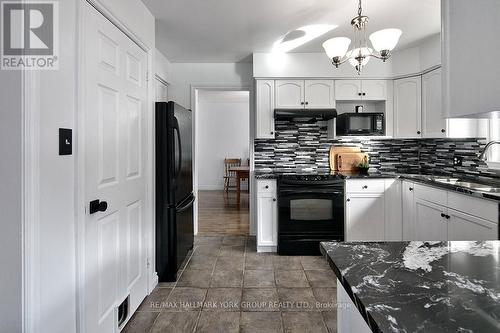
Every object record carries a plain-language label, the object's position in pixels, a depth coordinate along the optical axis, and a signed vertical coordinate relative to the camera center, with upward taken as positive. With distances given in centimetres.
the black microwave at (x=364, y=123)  345 +48
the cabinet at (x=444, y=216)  203 -45
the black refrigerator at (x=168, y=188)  255 -22
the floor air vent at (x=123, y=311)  190 -99
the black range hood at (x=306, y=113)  343 +60
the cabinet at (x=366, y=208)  329 -51
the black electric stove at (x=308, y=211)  327 -54
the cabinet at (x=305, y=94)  360 +86
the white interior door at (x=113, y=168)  153 -3
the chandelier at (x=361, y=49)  189 +81
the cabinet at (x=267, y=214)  335 -59
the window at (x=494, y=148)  276 +14
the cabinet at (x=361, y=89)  360 +93
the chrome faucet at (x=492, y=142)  246 +17
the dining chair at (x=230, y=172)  795 -23
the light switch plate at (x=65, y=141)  128 +11
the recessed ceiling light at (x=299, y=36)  288 +136
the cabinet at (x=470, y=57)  49 +20
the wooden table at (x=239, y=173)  620 -21
